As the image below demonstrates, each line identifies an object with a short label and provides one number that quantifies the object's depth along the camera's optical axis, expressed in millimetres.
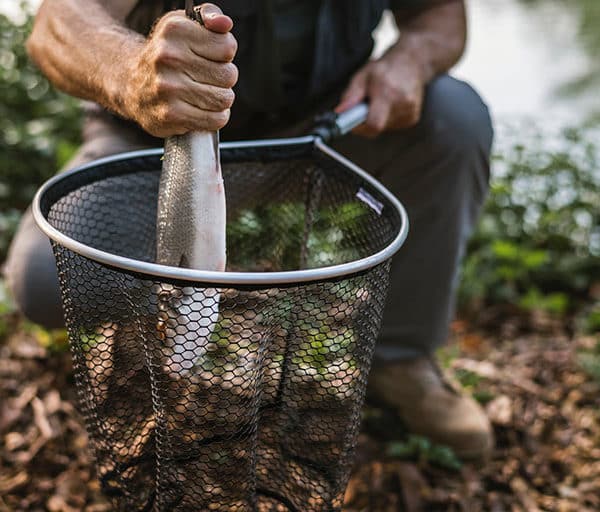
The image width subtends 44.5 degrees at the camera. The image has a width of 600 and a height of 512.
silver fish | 987
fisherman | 1567
